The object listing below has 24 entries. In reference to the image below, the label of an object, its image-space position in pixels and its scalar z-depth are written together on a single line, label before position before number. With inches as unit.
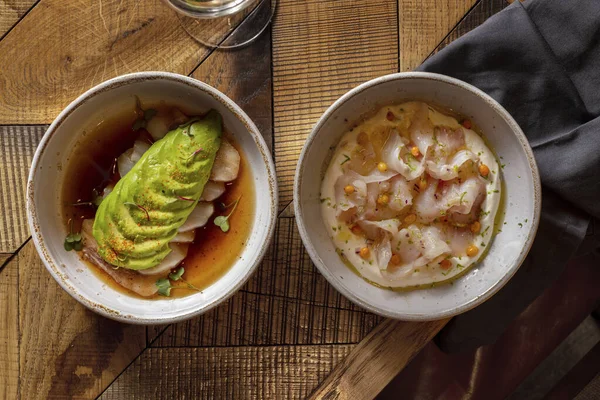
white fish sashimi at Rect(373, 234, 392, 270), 27.4
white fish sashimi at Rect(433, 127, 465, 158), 27.5
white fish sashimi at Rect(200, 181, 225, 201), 28.1
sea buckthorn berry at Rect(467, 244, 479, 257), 27.5
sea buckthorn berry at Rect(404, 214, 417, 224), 27.6
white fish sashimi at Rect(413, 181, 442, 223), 27.5
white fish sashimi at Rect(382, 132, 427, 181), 27.3
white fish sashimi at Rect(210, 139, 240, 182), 28.0
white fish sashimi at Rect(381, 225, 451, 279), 27.3
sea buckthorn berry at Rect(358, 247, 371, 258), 27.6
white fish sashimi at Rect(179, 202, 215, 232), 28.0
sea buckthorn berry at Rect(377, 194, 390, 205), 27.5
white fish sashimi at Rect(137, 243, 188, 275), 27.9
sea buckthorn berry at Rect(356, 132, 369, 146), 27.8
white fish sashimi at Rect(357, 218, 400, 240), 27.4
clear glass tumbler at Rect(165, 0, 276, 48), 28.6
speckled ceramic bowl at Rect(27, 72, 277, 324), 27.0
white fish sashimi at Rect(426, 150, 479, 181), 27.3
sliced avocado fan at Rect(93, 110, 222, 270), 26.9
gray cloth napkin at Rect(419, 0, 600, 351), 27.9
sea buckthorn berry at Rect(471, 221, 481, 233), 27.6
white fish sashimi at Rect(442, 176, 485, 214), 27.2
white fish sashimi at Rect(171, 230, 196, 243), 27.9
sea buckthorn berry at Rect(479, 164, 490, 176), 27.4
